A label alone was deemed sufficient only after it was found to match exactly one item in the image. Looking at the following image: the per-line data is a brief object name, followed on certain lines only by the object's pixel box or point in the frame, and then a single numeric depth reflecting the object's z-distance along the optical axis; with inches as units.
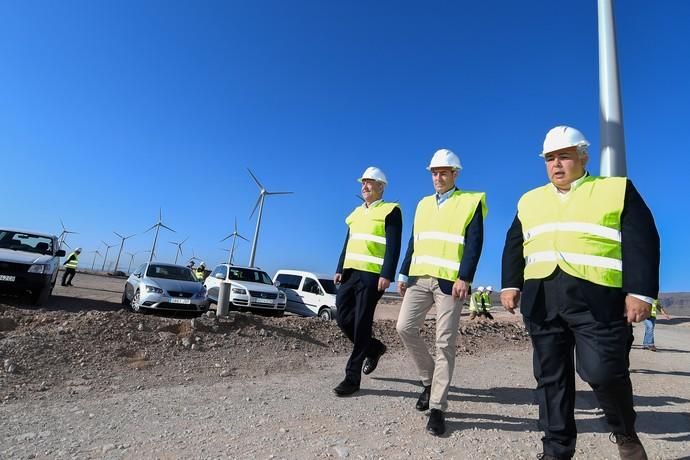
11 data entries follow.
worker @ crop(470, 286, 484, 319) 773.9
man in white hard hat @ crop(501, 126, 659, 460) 90.7
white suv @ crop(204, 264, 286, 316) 497.4
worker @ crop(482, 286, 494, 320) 774.4
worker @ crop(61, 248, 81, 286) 686.5
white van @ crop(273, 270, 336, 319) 548.4
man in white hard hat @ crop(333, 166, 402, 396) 160.4
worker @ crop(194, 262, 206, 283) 876.6
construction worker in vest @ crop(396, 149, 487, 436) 131.0
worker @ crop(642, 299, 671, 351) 439.4
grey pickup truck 334.3
